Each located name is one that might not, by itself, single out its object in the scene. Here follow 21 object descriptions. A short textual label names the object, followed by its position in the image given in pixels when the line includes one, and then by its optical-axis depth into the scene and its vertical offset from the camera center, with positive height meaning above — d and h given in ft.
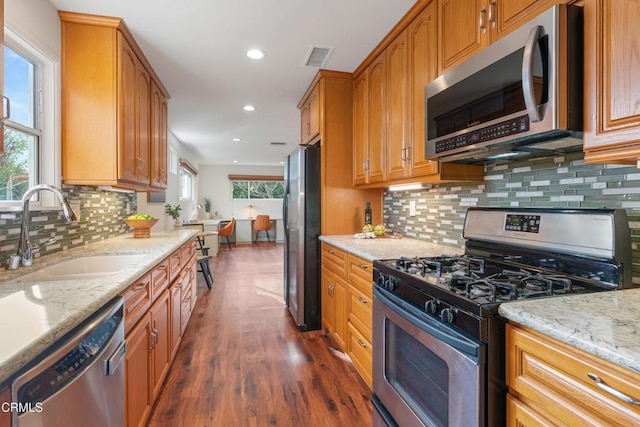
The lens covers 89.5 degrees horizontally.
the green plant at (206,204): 30.06 +0.72
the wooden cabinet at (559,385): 2.20 -1.36
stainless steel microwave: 3.53 +1.48
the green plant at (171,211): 16.08 +0.04
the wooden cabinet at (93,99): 6.83 +2.43
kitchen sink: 4.94 -0.99
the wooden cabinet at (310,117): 10.09 +3.24
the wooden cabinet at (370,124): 8.00 +2.36
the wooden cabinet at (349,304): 6.38 -2.15
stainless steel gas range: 3.18 -1.00
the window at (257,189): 32.22 +2.26
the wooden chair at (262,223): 29.48 -1.05
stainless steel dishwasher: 2.40 -1.47
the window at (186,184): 22.46 +2.08
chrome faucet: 4.78 -0.13
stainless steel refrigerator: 9.50 -0.76
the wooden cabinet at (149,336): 4.53 -2.21
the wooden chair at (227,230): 25.18 -1.43
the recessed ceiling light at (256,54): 8.29 +4.12
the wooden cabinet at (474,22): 4.18 +2.77
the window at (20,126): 5.61 +1.56
